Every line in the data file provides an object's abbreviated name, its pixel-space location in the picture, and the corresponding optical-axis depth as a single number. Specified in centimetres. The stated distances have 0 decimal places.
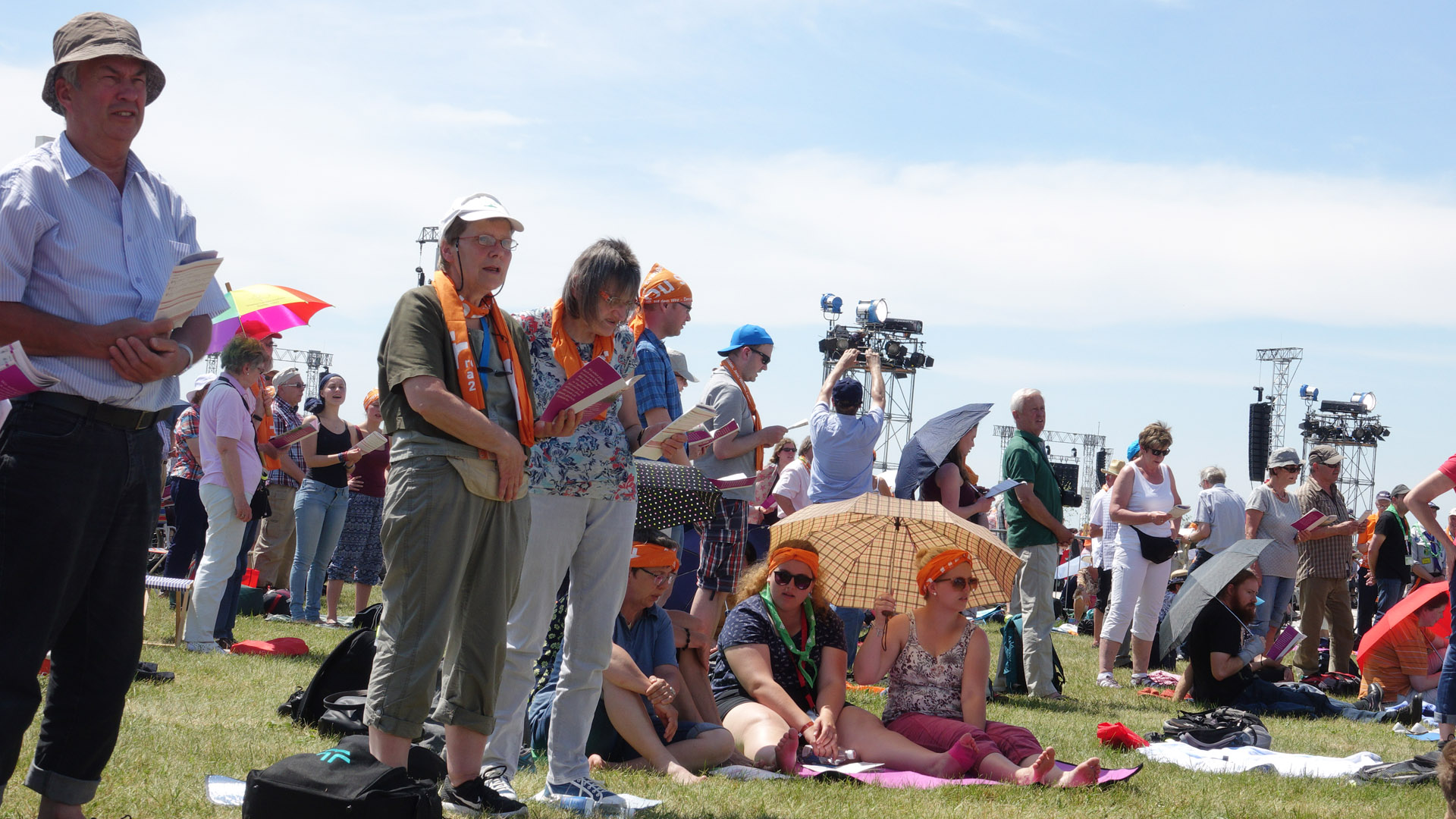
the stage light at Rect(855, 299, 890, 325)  3406
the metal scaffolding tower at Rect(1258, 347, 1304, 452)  5303
